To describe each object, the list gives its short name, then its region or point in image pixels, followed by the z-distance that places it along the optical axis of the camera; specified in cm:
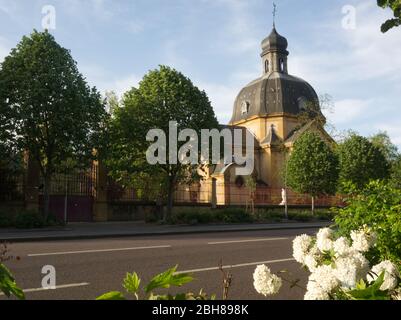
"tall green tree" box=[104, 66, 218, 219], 2423
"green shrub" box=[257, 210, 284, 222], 2779
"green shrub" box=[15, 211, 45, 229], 1922
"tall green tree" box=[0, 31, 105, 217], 2048
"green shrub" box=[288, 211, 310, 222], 3002
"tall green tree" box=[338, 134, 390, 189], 3738
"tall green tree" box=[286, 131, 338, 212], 3347
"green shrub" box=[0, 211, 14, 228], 1949
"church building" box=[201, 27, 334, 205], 5534
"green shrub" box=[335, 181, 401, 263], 364
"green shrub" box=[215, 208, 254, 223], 2570
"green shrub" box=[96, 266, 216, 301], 181
